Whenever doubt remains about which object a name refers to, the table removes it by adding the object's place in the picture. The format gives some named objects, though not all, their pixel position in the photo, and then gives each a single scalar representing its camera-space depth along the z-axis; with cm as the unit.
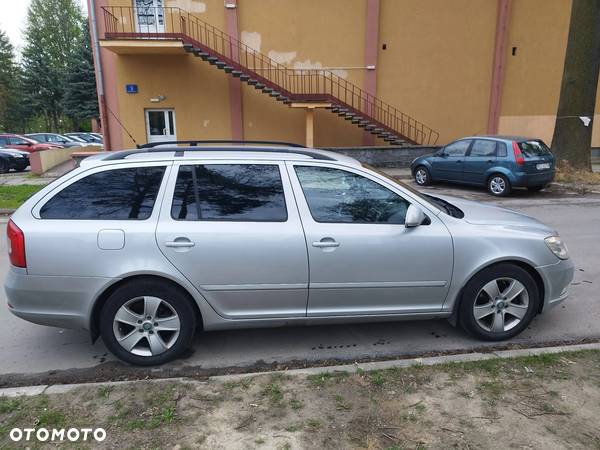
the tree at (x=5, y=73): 4594
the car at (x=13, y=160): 1781
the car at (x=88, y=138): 3092
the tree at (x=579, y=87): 1288
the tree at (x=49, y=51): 4691
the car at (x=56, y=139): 2525
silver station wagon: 329
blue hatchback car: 1120
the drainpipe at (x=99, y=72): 1625
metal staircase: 1609
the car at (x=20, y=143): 2058
